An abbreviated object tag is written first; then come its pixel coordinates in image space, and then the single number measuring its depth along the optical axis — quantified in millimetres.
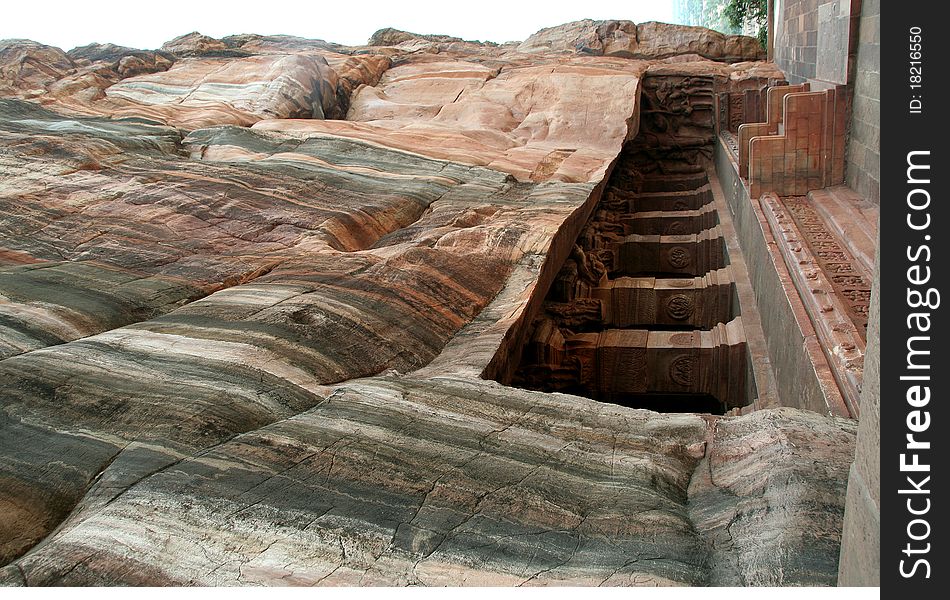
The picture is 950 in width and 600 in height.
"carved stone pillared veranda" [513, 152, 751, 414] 6434
